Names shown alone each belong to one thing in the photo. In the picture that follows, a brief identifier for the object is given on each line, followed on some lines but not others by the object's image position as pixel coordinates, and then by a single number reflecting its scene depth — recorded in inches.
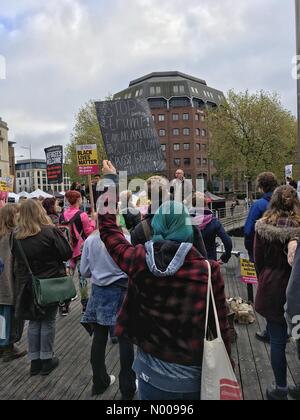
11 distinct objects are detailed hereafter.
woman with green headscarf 79.0
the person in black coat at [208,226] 186.5
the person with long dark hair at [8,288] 167.8
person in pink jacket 217.8
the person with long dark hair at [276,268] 127.3
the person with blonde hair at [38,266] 155.2
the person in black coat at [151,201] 127.3
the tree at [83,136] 1455.5
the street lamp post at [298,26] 174.3
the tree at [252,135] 1258.6
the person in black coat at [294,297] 100.9
